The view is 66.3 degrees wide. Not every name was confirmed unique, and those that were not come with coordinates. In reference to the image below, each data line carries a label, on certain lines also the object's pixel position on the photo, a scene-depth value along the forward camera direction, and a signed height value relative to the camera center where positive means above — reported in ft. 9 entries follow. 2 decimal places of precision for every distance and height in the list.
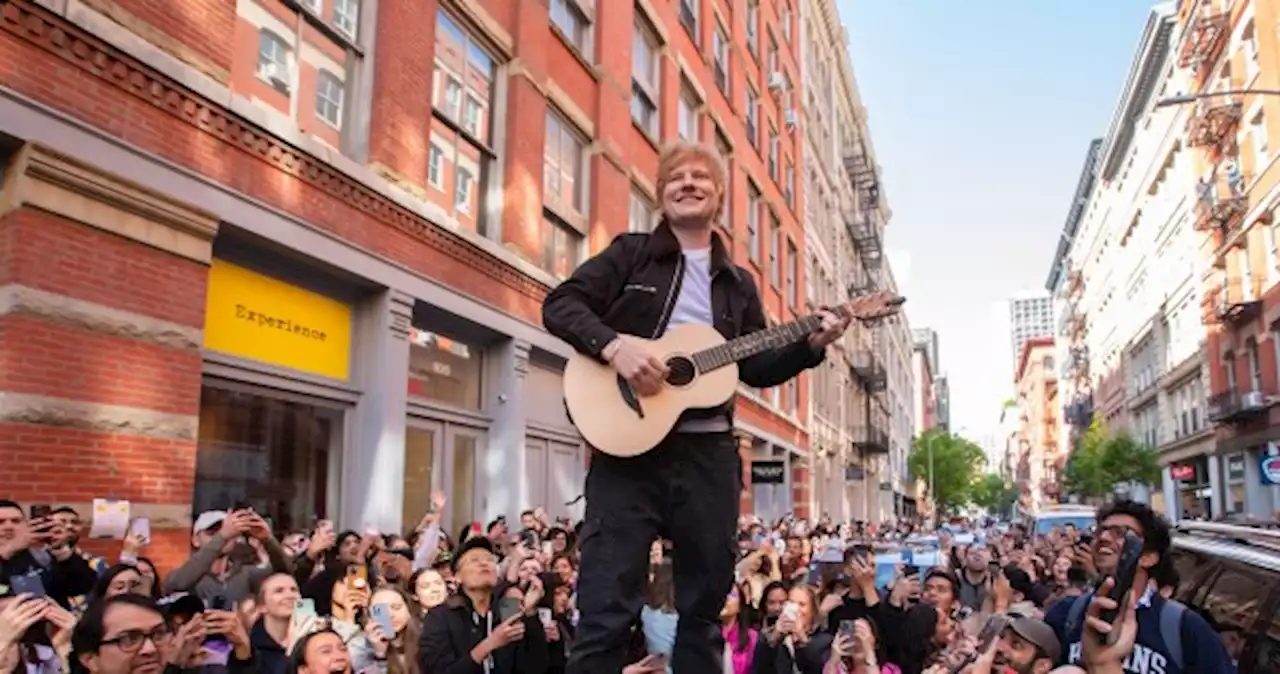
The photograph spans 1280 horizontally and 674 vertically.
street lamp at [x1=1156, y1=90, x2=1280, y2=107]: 58.74 +23.07
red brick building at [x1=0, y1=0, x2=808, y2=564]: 24.34 +7.32
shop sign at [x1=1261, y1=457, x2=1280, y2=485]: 57.26 +0.77
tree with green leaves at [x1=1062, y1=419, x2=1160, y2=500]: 164.55 +2.93
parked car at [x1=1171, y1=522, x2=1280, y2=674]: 14.60 -1.73
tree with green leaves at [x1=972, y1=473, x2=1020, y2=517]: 422.82 -7.26
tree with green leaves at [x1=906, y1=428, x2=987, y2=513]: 320.91 +5.14
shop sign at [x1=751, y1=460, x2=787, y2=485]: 80.84 +0.40
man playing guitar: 10.56 +0.56
